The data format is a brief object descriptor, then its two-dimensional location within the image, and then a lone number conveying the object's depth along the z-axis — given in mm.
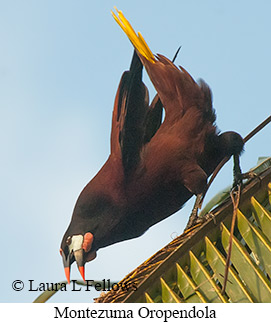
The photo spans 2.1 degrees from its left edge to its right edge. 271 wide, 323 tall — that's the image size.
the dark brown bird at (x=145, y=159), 10925
